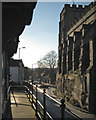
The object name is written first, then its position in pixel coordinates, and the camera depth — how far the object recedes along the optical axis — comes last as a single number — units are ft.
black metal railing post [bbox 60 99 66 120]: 8.96
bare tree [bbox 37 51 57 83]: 209.87
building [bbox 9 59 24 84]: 134.31
